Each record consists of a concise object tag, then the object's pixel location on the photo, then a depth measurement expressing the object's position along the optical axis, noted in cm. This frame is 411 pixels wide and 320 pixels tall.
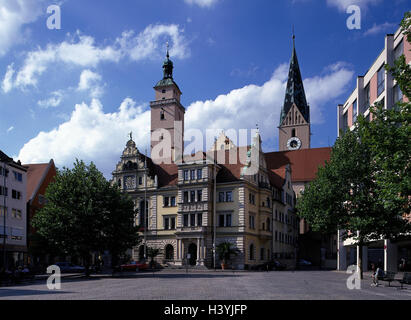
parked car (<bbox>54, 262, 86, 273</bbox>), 5594
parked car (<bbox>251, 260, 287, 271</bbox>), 6612
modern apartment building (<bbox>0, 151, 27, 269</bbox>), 5867
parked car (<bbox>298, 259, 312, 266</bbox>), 8782
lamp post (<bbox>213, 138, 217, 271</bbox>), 6506
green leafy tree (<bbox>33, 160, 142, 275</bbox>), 4406
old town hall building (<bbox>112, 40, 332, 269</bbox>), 6794
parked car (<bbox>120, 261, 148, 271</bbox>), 5866
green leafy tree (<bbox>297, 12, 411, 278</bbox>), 3880
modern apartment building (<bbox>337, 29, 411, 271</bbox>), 4583
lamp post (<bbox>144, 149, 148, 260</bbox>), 6750
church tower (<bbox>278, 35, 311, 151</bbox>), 12912
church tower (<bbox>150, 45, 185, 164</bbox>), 9919
